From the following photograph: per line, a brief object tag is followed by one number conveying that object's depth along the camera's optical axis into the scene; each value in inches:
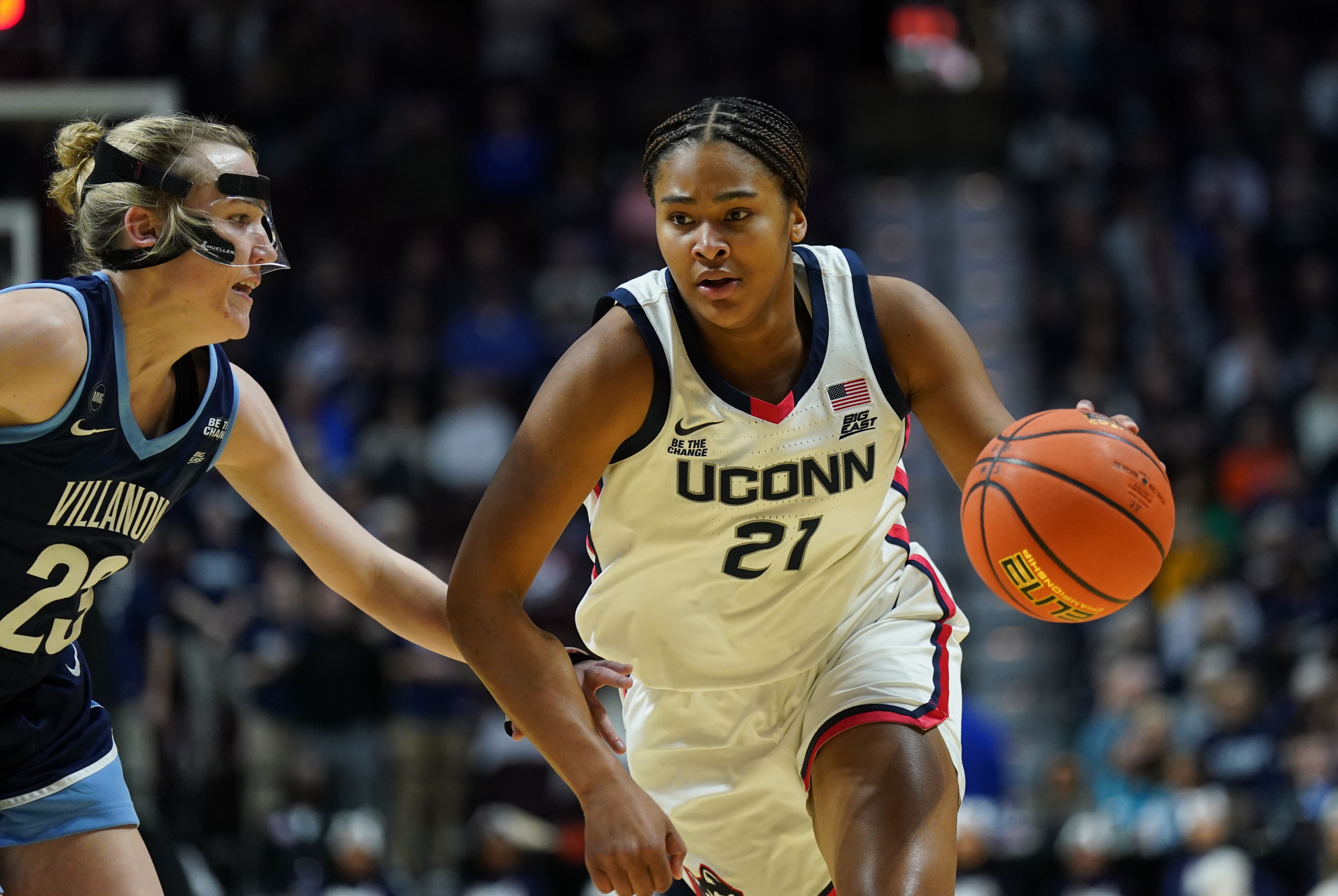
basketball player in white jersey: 249.8
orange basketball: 250.2
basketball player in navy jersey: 245.4
